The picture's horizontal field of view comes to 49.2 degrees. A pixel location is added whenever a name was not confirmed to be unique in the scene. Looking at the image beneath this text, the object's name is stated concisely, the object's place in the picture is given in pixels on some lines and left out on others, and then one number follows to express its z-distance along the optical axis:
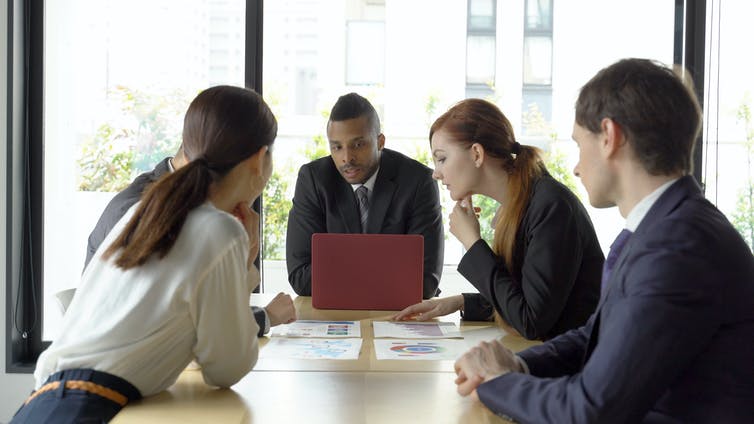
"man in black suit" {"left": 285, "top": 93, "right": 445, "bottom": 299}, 3.51
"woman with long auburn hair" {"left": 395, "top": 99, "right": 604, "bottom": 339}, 2.29
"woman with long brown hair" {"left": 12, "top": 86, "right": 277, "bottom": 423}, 1.51
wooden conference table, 1.50
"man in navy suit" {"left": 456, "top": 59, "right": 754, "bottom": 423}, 1.25
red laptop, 2.65
